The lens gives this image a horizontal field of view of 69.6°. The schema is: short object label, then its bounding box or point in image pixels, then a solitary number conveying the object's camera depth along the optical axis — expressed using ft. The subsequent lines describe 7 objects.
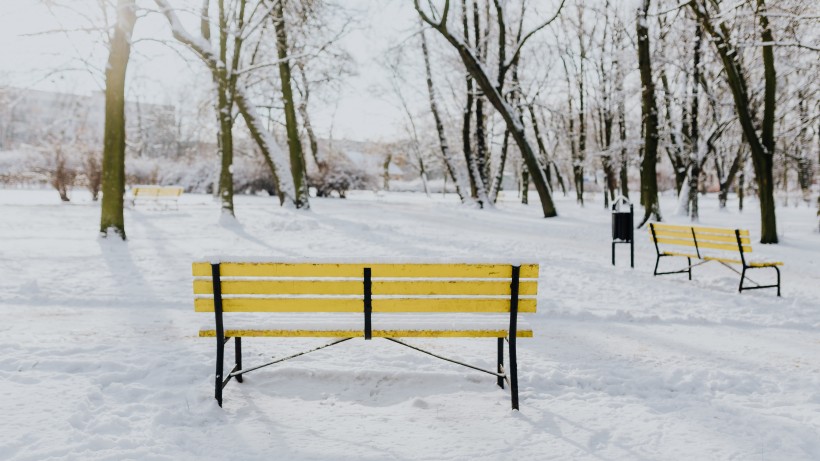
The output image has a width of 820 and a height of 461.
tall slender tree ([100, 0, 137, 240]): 37.19
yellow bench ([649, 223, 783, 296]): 25.46
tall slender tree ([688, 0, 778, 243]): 44.70
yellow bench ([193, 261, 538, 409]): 12.41
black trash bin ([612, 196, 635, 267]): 32.94
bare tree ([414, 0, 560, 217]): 59.31
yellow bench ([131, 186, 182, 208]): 76.74
